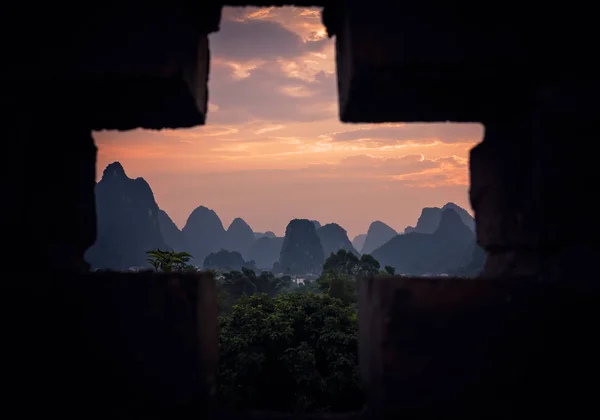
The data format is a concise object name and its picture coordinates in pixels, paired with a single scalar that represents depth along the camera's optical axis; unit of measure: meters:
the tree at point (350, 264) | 41.47
